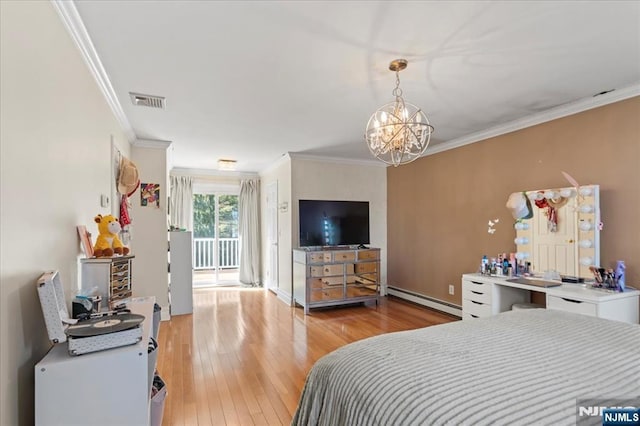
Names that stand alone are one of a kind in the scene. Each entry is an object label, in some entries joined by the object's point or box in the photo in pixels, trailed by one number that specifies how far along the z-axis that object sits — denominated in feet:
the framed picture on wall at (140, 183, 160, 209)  13.09
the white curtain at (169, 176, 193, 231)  19.63
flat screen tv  16.08
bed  3.22
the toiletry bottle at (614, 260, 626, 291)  8.18
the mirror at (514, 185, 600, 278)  9.11
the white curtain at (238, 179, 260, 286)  21.11
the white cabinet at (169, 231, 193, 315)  14.62
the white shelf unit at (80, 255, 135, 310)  6.07
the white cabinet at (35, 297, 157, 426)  3.68
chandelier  7.13
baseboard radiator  13.78
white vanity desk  7.91
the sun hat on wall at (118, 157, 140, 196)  9.77
